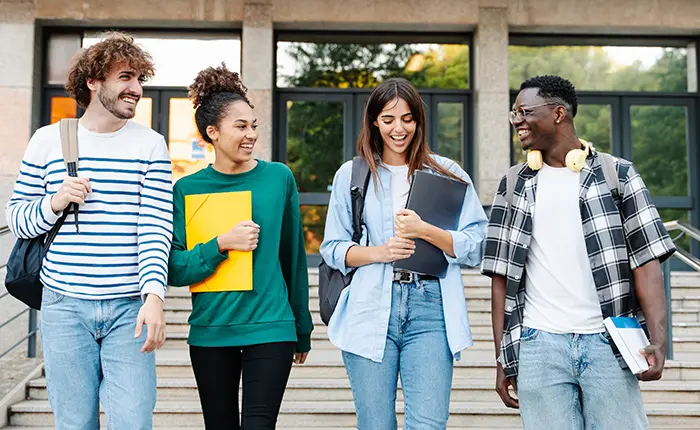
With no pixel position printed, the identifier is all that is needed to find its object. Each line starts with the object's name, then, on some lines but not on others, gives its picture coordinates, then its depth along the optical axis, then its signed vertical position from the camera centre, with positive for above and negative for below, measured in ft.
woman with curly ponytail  10.07 -0.48
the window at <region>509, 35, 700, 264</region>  37.24 +7.20
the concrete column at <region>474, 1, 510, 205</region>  34.37 +6.67
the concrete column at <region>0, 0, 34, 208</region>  32.81 +7.04
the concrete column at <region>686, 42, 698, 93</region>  37.14 +8.70
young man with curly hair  9.25 -0.07
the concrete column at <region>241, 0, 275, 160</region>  33.96 +8.14
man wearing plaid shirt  9.10 -0.44
